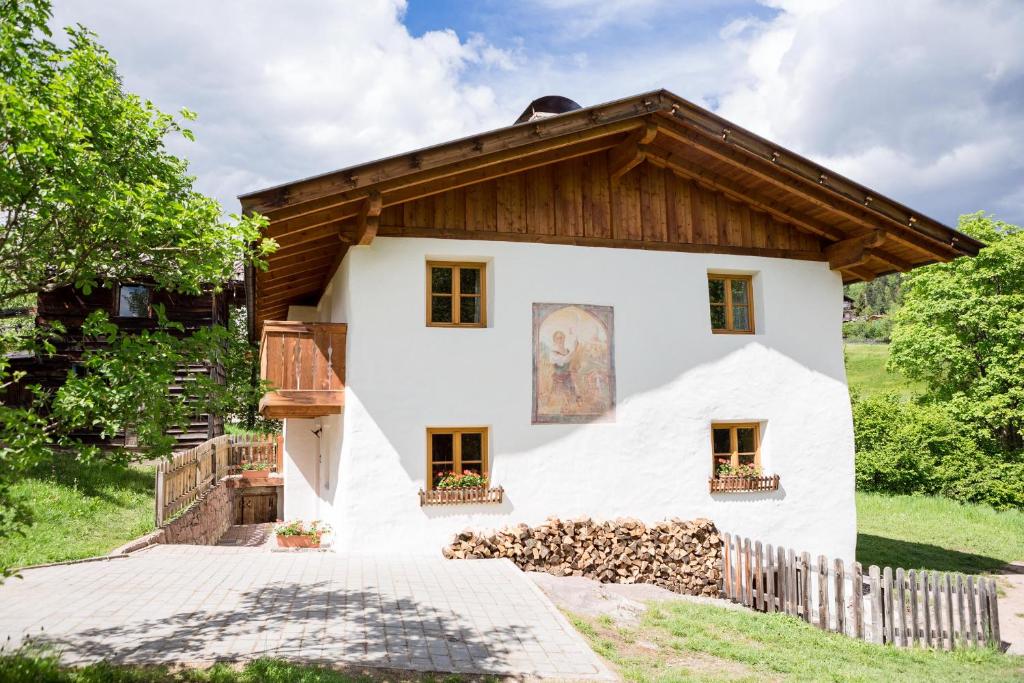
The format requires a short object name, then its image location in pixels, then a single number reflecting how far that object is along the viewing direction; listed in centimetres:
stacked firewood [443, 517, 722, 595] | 1020
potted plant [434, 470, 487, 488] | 1034
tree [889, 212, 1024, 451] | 2331
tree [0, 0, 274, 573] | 462
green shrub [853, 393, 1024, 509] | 2222
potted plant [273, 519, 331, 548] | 1124
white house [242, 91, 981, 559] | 1020
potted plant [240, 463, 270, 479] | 1891
